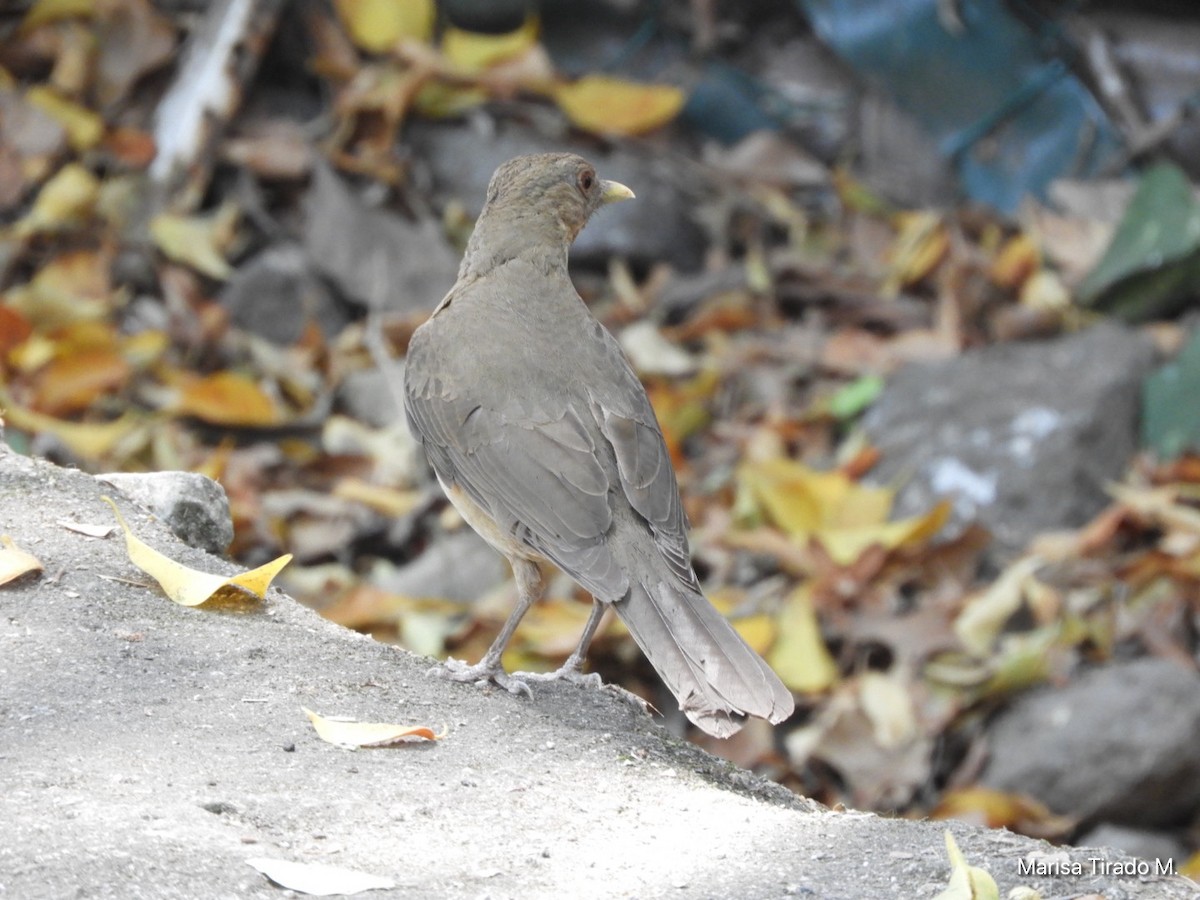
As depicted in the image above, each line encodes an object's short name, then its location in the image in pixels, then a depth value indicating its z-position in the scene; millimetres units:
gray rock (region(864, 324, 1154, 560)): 13797
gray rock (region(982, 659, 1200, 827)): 11180
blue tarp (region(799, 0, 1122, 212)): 16797
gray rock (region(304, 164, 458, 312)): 16031
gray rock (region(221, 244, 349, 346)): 15734
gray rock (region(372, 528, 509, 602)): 12672
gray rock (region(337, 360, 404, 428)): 14727
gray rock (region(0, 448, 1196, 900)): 5516
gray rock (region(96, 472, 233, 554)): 8820
